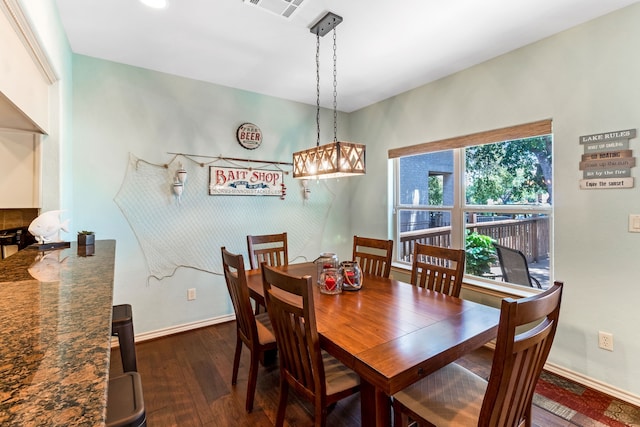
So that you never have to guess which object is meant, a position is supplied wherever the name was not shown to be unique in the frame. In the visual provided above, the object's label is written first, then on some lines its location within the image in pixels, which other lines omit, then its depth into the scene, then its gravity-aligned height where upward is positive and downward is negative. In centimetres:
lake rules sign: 203 +36
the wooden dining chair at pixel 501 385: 99 -67
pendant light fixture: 201 +38
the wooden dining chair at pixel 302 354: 135 -67
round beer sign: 342 +89
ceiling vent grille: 195 +135
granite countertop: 49 -30
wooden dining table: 118 -55
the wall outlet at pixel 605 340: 210 -88
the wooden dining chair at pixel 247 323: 183 -70
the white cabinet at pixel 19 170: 207 +31
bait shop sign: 330 +37
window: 253 +16
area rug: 187 -126
